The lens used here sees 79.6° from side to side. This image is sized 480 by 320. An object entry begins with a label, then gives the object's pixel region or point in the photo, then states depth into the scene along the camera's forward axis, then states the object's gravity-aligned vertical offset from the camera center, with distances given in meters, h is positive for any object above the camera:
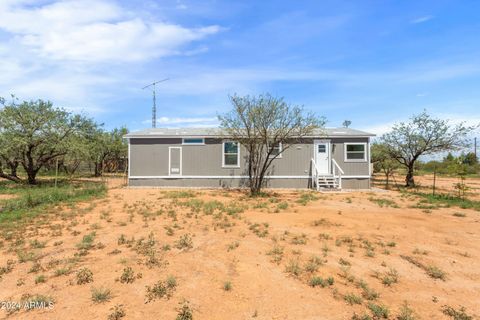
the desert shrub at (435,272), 4.48 -1.66
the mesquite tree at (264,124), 12.84 +1.92
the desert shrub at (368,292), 3.74 -1.66
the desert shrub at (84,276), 4.10 -1.62
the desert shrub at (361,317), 3.26 -1.71
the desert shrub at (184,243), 5.63 -1.56
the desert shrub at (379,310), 3.34 -1.69
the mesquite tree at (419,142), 16.98 +1.55
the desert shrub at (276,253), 4.99 -1.59
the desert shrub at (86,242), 5.56 -1.57
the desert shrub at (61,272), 4.34 -1.63
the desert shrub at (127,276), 4.11 -1.61
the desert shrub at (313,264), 4.55 -1.60
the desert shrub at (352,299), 3.63 -1.68
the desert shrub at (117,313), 3.24 -1.70
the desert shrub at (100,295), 3.59 -1.65
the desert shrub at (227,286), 3.92 -1.65
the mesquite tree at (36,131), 14.92 +1.82
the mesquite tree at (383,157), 19.03 +0.70
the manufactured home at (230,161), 16.14 +0.30
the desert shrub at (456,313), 3.33 -1.72
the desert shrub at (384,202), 11.05 -1.40
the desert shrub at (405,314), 3.25 -1.69
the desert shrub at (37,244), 5.61 -1.59
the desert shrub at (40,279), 4.10 -1.65
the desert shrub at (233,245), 5.55 -1.57
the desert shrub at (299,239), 6.03 -1.57
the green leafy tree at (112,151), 26.78 +1.38
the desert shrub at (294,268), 4.45 -1.61
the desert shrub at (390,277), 4.18 -1.65
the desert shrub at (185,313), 3.22 -1.68
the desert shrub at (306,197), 11.43 -1.34
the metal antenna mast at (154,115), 27.62 +4.86
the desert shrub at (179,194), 12.50 -1.29
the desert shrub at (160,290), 3.69 -1.65
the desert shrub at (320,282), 4.08 -1.65
